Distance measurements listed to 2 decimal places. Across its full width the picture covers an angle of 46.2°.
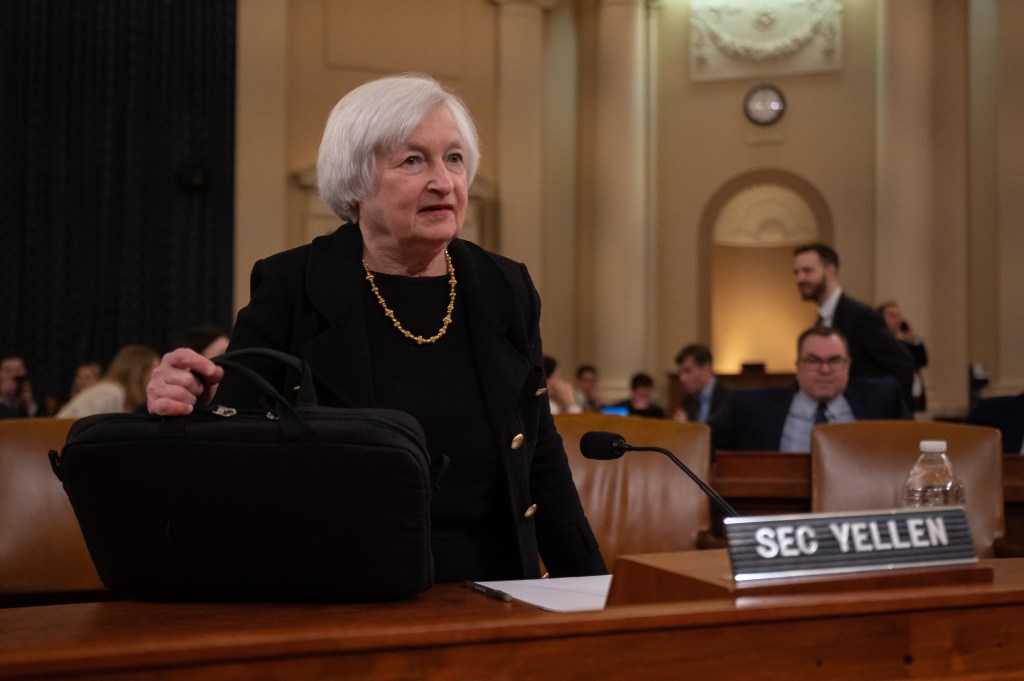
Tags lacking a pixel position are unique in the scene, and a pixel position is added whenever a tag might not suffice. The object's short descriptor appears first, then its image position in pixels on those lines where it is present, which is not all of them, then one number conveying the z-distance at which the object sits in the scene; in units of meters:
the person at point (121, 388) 5.22
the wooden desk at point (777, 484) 3.49
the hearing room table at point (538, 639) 0.97
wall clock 11.84
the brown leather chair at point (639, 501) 2.84
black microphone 1.69
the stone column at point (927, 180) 11.22
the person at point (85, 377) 8.88
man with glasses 4.67
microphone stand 1.52
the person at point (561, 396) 7.73
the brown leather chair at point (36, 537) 2.29
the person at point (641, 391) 9.43
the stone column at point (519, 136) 11.66
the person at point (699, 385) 7.54
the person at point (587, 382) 10.77
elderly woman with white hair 1.76
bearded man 5.78
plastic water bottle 3.08
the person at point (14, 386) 7.98
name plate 1.18
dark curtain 10.42
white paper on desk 1.26
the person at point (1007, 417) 4.64
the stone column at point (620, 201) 11.74
